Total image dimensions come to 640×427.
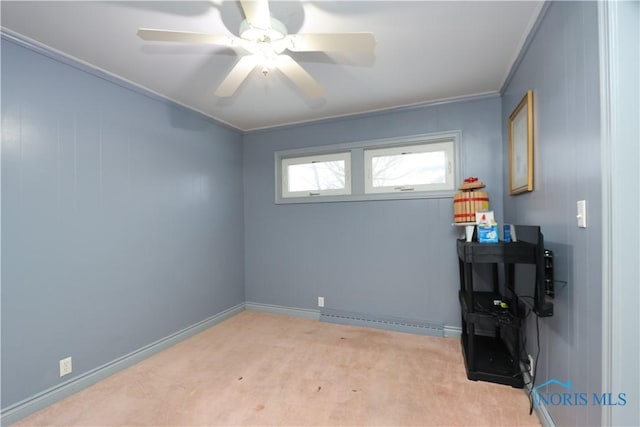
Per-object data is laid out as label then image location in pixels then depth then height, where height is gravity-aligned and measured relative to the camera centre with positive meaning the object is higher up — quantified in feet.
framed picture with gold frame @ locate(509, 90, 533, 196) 5.80 +1.49
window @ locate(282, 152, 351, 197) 10.98 +1.54
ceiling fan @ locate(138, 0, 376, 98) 4.25 +2.88
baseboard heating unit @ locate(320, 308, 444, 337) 9.47 -4.00
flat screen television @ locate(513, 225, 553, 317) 4.65 -1.34
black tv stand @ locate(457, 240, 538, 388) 5.80 -2.50
